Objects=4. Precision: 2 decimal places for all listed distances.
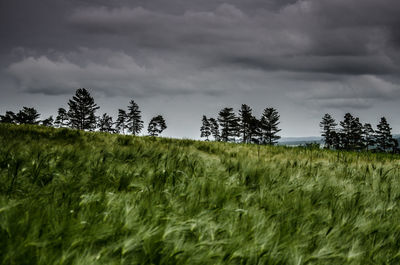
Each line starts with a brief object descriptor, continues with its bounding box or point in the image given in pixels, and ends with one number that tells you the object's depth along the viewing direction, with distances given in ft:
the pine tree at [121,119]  337.37
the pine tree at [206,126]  356.48
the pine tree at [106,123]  357.00
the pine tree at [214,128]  354.52
